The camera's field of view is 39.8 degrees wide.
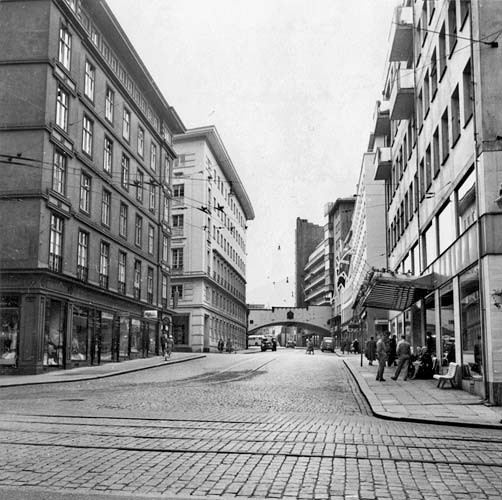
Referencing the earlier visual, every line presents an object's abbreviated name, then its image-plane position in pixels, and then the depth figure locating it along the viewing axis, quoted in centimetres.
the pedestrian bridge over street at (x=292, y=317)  11081
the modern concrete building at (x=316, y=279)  13962
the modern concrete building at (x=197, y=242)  6625
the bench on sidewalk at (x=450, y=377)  2010
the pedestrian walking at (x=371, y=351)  3573
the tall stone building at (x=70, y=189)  2891
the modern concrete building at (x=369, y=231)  6359
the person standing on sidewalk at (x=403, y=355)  2303
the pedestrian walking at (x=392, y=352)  3178
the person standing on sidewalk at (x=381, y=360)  2295
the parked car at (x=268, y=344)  7981
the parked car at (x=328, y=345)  7706
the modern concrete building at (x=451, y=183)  1714
